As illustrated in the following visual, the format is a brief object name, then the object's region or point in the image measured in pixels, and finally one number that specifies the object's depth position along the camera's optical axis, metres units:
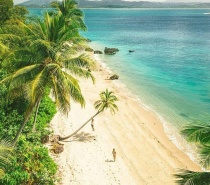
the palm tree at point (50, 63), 12.57
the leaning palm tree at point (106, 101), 22.78
